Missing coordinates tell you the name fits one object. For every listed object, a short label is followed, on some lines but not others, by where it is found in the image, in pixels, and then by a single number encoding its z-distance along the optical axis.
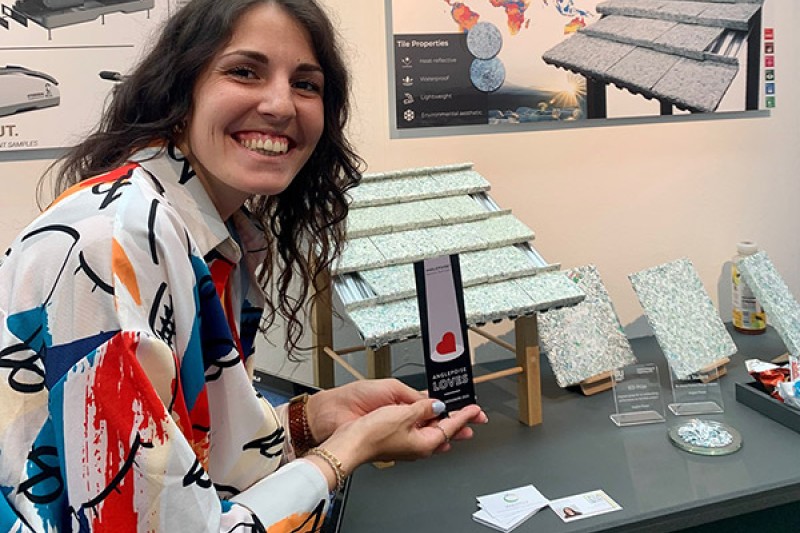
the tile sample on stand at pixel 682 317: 1.57
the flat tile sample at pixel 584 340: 1.56
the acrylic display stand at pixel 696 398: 1.46
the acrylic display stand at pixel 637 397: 1.43
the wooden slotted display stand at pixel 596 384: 1.58
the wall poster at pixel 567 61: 1.70
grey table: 1.12
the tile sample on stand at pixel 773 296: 1.59
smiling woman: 0.57
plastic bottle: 1.93
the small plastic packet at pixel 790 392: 1.36
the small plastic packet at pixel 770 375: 1.45
